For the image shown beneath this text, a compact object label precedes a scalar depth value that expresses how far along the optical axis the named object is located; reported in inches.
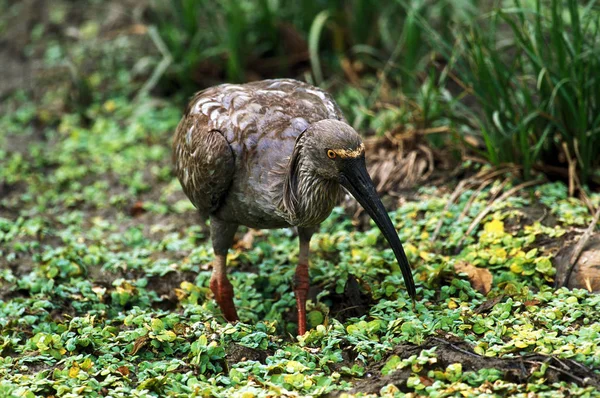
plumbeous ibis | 366.6
